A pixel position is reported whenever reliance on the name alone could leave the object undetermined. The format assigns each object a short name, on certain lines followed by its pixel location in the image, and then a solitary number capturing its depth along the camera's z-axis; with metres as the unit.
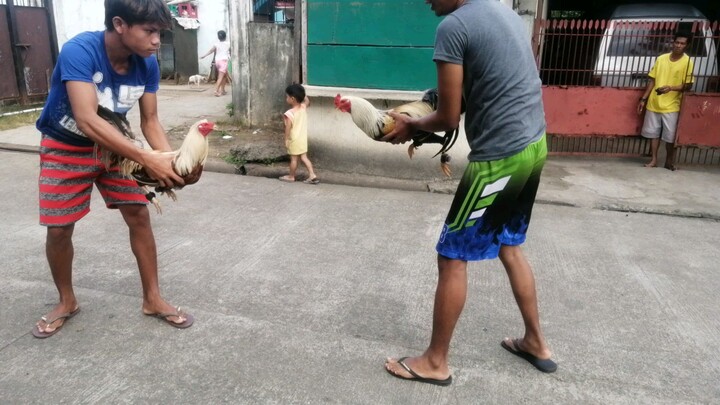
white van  7.07
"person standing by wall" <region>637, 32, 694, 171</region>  6.77
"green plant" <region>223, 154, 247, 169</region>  6.62
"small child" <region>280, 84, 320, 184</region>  6.17
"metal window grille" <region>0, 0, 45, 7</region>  10.45
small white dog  15.32
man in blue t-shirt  2.58
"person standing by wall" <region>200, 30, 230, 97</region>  12.94
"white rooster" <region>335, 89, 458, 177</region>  2.73
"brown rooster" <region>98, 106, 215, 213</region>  2.61
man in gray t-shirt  2.28
